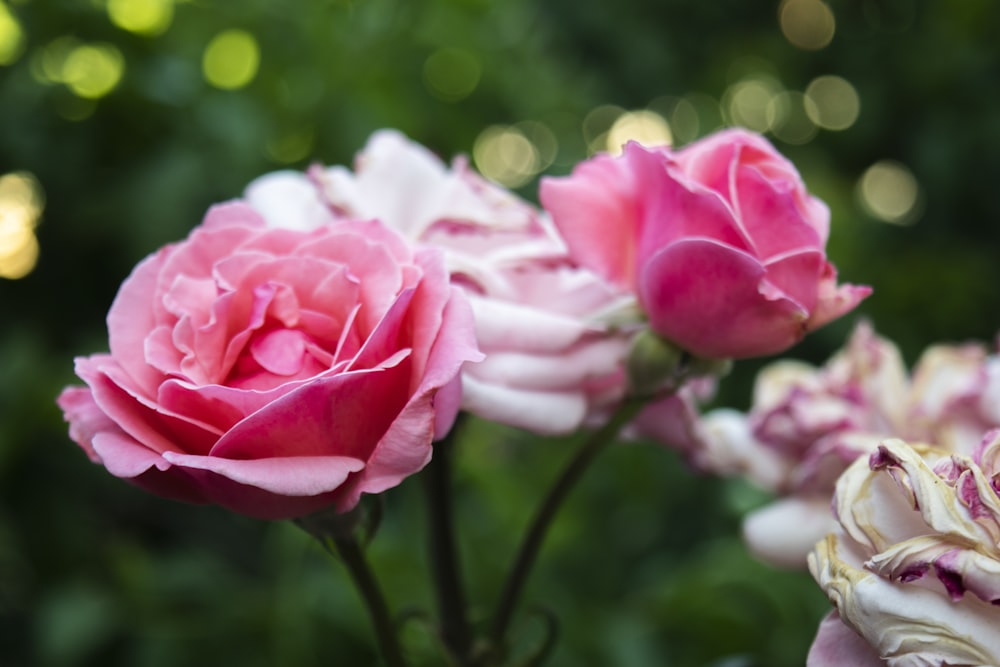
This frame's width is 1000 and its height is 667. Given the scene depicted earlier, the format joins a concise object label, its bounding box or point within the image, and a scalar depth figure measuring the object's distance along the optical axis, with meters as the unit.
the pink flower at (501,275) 0.26
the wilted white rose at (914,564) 0.19
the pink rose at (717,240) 0.24
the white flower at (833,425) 0.28
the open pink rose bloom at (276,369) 0.21
